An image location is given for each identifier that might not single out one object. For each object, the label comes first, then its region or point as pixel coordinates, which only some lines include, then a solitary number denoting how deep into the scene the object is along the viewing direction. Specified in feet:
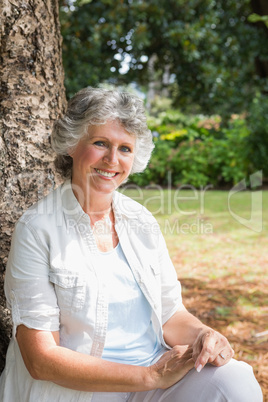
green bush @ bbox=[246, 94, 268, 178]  32.17
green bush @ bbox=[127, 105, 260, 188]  33.12
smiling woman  5.01
